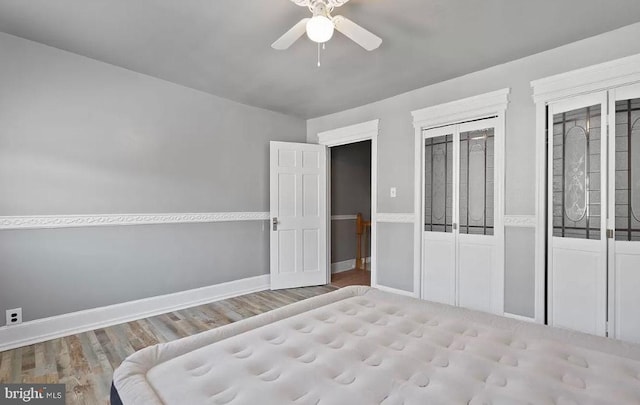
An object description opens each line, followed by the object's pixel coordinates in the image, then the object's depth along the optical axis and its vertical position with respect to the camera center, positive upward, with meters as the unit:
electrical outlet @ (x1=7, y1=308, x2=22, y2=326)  2.55 -0.93
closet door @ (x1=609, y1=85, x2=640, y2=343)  2.34 -0.11
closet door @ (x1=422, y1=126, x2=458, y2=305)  3.36 -0.16
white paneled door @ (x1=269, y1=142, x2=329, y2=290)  4.25 -0.20
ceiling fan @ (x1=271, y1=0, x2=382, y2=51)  1.73 +1.01
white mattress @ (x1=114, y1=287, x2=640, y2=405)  1.01 -0.61
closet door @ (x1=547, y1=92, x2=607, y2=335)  2.47 -0.12
